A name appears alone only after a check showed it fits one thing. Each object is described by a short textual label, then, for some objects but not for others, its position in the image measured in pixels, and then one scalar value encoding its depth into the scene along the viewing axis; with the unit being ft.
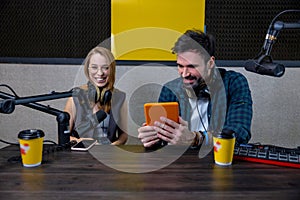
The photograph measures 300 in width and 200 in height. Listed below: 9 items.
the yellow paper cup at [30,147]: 3.04
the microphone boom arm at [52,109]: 2.81
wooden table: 2.37
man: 4.64
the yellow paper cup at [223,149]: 3.10
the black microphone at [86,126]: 5.07
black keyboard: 3.10
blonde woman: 5.36
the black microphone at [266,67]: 3.18
